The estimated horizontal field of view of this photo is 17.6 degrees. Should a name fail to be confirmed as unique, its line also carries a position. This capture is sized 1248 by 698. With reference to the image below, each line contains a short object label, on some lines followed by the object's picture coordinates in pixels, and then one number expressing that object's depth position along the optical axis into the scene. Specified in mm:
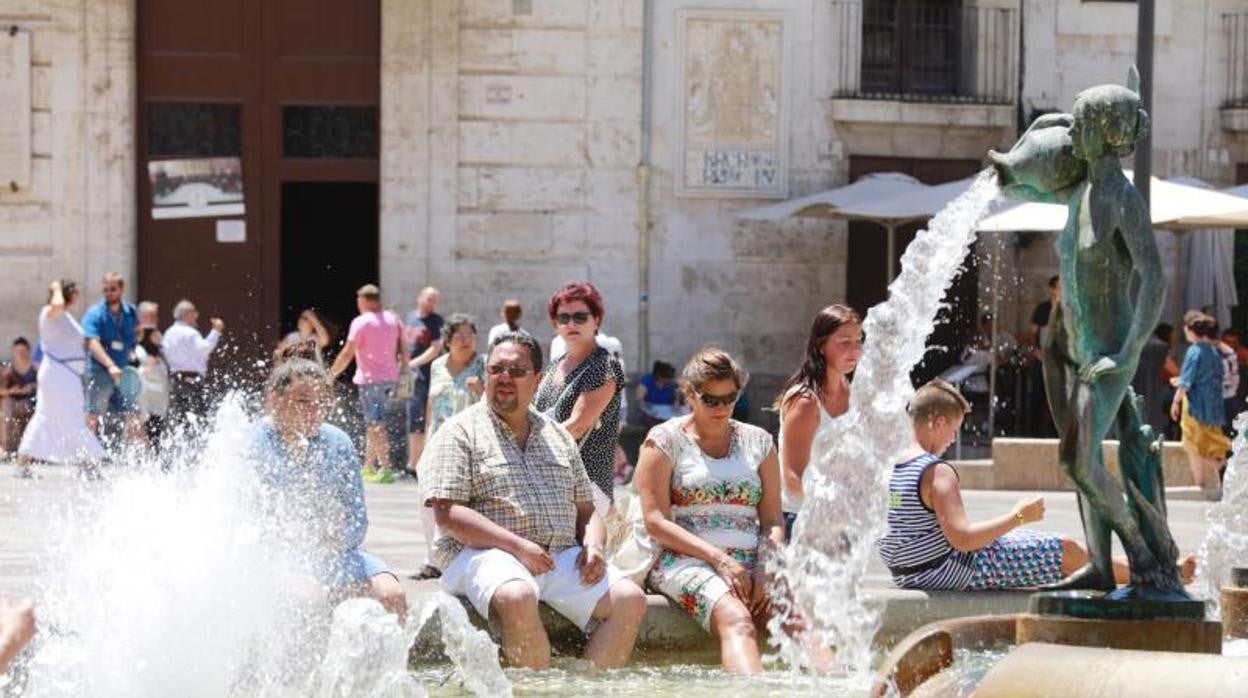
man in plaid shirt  12926
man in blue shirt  29758
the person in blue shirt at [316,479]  13072
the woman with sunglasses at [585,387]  15343
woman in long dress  29050
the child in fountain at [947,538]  13683
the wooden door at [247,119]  35860
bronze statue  10338
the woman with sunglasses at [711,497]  13500
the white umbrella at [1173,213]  30075
